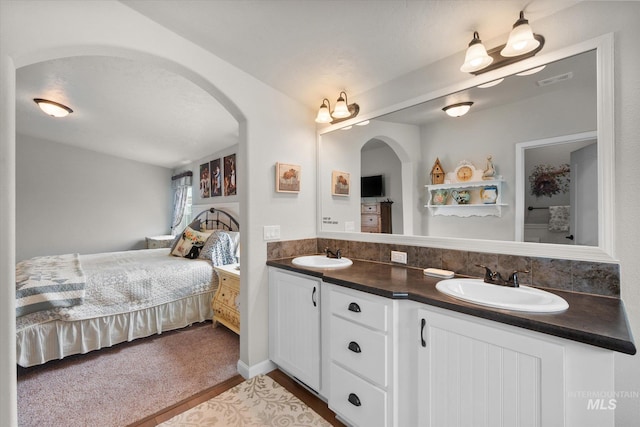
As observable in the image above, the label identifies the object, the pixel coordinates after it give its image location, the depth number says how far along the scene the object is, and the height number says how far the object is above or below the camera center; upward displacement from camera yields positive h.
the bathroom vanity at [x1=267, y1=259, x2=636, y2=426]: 0.86 -0.59
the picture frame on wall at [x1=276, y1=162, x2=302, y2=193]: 2.14 +0.32
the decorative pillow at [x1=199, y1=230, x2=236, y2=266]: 3.21 -0.43
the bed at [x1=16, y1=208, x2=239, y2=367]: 2.12 -0.75
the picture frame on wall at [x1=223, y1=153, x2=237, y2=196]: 4.13 +0.65
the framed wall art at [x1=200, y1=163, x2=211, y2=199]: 4.79 +0.63
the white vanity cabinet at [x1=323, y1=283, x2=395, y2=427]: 1.29 -0.77
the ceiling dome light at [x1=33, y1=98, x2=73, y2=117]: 2.90 +1.26
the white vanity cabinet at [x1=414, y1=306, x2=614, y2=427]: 0.85 -0.61
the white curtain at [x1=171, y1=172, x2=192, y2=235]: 5.45 +0.47
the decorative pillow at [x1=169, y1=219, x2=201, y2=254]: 4.23 -0.16
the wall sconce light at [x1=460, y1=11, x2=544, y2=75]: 1.24 +0.83
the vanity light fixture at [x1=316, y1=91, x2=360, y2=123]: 2.06 +0.85
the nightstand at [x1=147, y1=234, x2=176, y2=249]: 5.25 -0.53
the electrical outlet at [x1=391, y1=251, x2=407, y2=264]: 1.85 -0.31
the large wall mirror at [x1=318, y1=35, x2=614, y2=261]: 1.18 +0.35
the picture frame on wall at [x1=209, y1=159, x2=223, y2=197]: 4.46 +0.69
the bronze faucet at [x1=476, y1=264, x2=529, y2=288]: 1.29 -0.34
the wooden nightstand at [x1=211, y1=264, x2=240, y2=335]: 2.54 -0.87
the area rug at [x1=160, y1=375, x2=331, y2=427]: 1.57 -1.26
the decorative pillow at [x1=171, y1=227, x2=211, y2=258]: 3.46 -0.36
